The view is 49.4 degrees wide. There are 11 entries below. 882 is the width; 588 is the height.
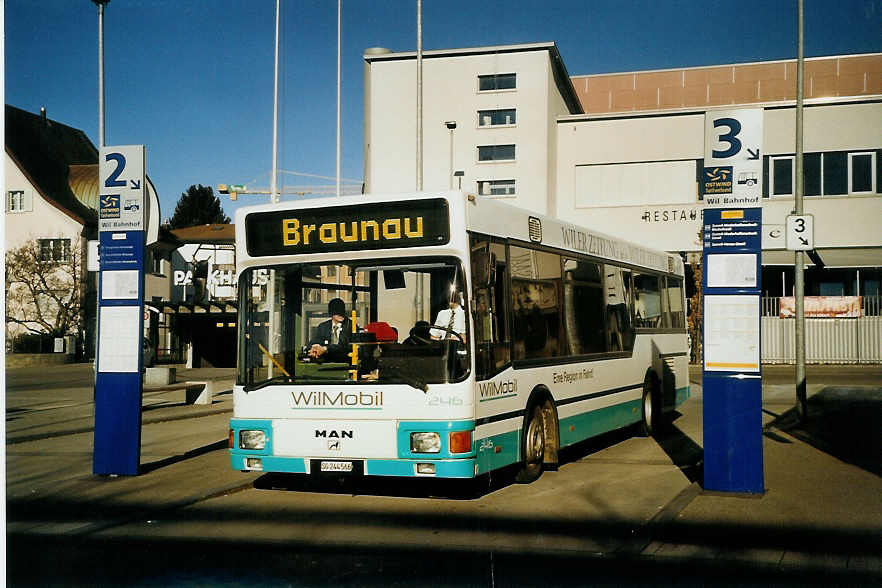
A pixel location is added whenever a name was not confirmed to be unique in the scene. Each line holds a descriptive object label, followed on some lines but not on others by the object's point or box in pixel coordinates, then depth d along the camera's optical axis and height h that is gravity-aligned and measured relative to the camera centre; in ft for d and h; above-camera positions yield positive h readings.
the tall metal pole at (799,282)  55.72 +1.88
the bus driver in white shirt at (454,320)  29.63 -0.17
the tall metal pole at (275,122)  110.24 +22.68
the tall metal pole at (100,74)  74.33 +19.52
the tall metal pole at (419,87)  89.71 +21.53
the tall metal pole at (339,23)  114.72 +35.62
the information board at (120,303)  37.11 +0.47
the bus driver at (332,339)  31.91 -0.81
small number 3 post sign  51.93 +4.46
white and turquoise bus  29.68 -0.82
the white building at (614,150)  136.98 +25.68
